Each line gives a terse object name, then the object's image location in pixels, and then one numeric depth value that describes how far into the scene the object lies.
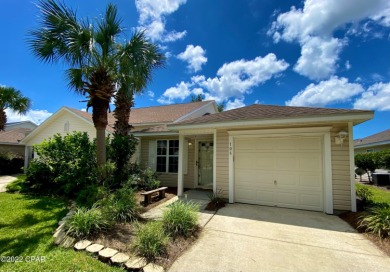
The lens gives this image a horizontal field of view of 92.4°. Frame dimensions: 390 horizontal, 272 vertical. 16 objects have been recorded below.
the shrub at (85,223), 3.99
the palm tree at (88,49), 6.11
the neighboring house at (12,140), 18.29
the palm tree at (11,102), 14.01
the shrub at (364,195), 6.12
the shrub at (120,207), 4.87
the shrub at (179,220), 4.16
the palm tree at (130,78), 6.80
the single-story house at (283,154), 5.87
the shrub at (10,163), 14.72
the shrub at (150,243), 3.32
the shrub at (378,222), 4.15
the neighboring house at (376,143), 18.04
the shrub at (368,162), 13.13
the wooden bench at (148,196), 6.59
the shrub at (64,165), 7.03
